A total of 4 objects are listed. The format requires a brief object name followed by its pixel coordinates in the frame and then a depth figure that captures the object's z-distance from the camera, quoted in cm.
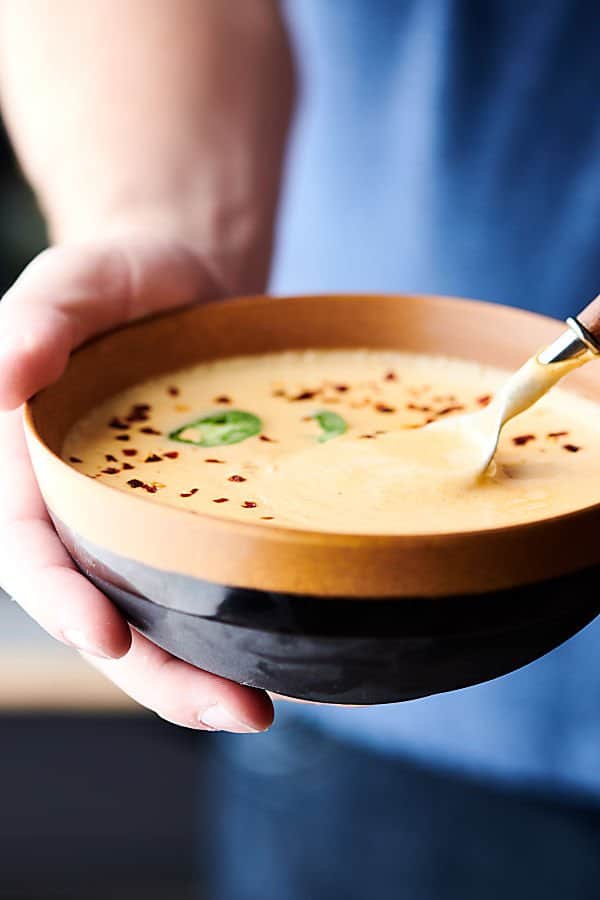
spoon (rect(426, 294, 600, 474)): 60
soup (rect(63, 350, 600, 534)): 58
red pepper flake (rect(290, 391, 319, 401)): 68
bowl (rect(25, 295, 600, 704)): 53
